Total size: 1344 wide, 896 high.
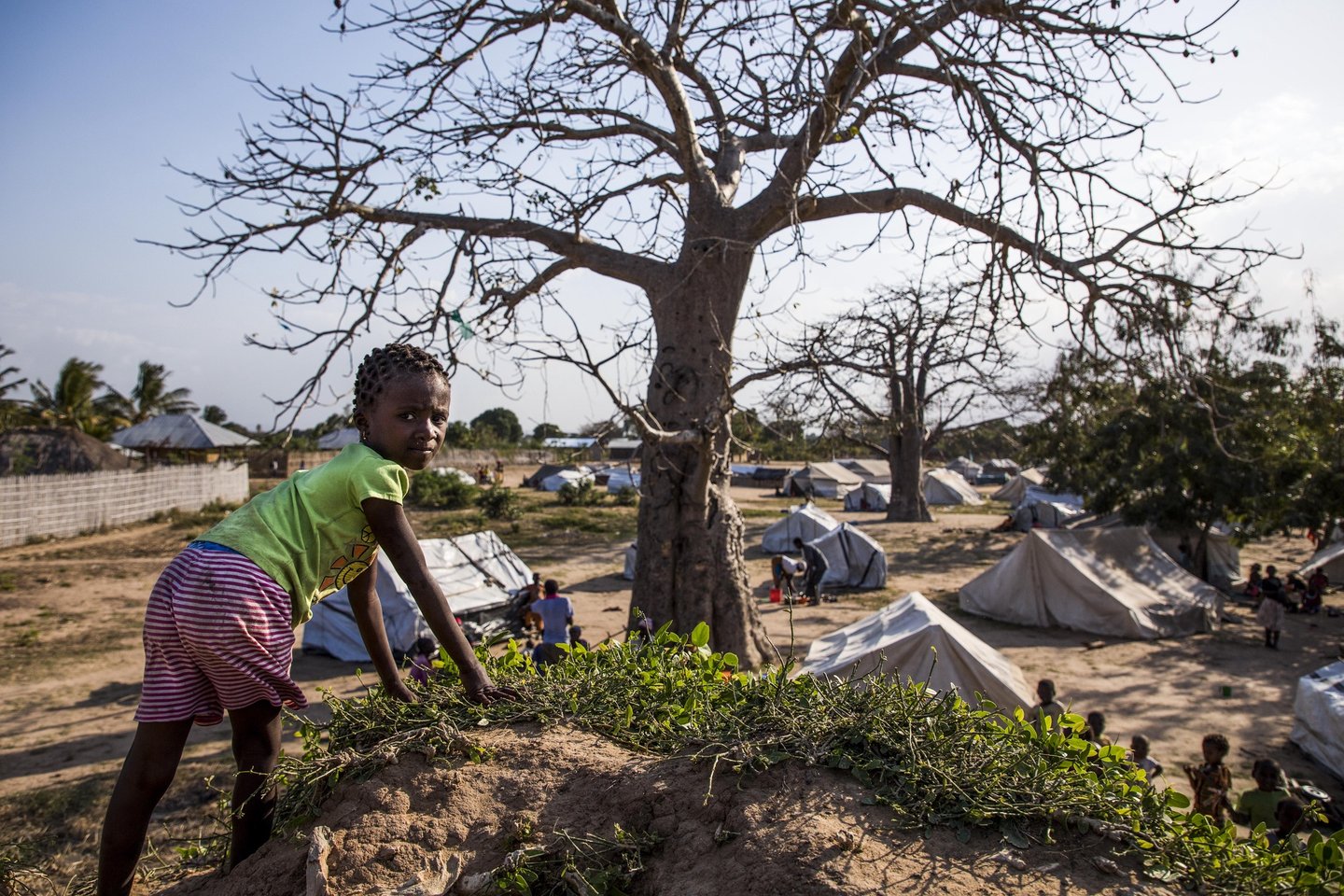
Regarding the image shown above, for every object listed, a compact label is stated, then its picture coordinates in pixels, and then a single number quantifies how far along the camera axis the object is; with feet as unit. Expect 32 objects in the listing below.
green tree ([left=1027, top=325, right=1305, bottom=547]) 44.98
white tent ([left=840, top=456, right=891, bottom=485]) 165.48
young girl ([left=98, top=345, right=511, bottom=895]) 6.67
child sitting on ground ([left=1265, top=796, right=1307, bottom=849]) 16.01
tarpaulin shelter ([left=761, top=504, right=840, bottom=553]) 66.64
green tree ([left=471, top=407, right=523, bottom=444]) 207.62
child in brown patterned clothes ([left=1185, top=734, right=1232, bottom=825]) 17.89
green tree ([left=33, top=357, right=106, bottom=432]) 114.73
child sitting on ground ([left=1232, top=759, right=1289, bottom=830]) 17.87
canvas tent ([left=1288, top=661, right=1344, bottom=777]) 24.25
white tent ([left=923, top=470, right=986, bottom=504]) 133.08
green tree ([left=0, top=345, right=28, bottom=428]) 98.06
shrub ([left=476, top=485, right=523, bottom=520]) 94.43
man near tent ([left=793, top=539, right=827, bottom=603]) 50.37
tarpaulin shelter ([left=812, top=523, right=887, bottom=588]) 56.80
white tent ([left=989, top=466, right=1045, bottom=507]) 136.56
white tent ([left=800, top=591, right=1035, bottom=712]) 24.99
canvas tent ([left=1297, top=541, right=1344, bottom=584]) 53.31
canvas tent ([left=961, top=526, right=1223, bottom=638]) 42.45
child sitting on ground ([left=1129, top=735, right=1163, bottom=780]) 19.75
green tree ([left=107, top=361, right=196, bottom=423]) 138.72
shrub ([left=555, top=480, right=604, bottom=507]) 113.60
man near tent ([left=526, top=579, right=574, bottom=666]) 28.99
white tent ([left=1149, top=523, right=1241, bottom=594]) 53.93
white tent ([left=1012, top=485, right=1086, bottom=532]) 89.40
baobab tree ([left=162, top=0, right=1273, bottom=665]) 17.98
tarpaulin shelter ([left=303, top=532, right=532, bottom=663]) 34.01
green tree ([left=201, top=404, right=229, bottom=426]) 217.56
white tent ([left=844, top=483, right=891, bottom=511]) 120.98
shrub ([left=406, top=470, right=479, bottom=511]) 104.99
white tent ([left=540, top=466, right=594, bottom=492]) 124.02
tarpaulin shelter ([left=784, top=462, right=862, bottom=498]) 142.31
